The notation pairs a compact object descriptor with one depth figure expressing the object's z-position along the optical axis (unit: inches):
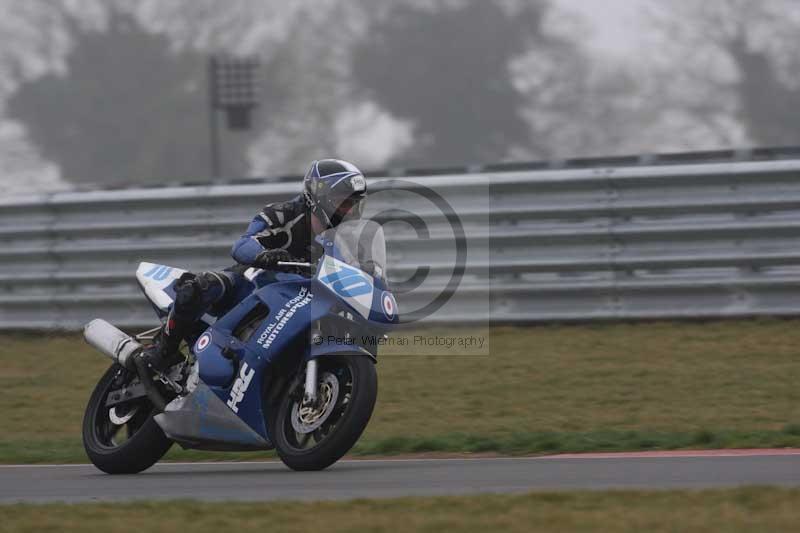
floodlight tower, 4857.3
